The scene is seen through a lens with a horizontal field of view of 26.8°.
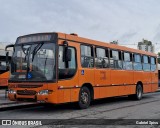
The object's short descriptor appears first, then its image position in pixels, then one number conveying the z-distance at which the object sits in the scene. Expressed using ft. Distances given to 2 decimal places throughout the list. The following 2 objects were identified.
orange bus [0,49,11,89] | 87.76
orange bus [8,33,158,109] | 40.44
